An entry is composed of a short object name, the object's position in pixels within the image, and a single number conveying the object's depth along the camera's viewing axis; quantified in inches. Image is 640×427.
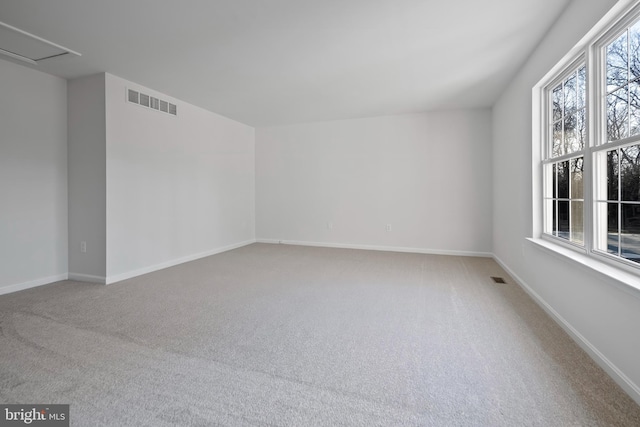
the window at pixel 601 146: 69.4
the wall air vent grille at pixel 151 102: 152.0
